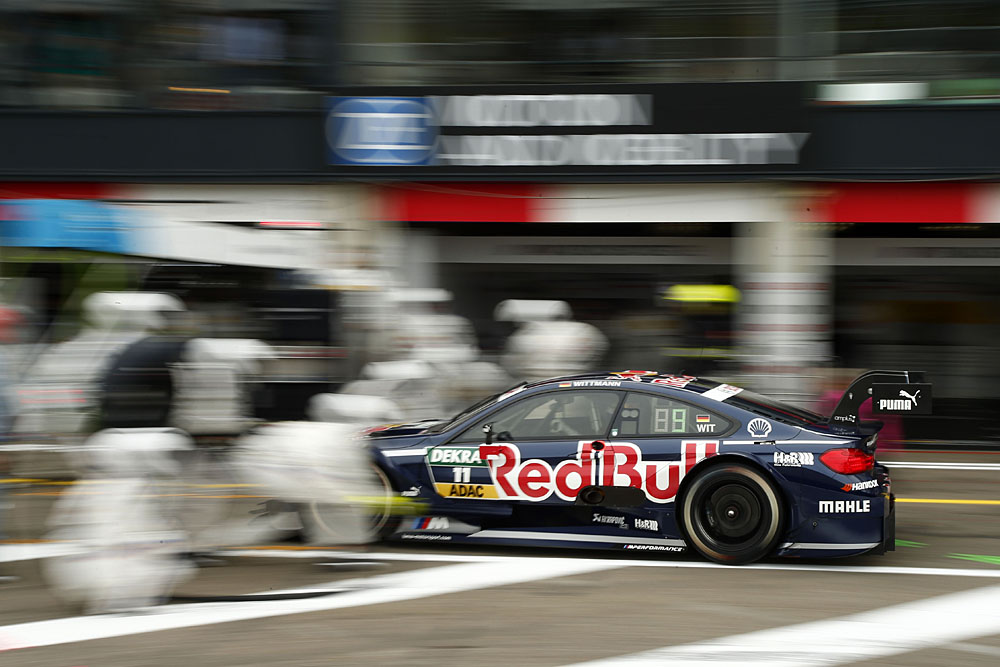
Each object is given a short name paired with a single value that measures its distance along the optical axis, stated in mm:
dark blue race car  12547
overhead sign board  24844
